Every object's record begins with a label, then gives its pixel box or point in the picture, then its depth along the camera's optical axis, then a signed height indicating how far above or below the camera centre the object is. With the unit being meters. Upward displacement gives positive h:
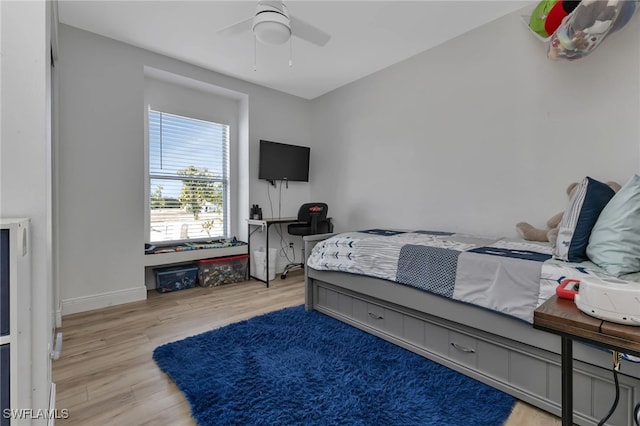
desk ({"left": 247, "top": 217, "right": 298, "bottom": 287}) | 3.57 -0.19
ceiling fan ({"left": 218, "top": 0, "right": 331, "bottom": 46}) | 1.89 +1.26
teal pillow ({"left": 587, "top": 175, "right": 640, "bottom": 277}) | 1.27 -0.11
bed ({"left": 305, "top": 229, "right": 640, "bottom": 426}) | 1.31 -0.60
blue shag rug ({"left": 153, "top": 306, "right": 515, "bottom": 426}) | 1.38 -0.97
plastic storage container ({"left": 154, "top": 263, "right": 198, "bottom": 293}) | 3.29 -0.77
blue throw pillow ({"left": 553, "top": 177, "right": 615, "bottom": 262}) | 1.49 -0.05
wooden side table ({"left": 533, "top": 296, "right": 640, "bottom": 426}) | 0.66 -0.29
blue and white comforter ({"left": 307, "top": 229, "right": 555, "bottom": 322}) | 1.47 -0.34
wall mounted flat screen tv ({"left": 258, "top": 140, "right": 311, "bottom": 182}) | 3.98 +0.71
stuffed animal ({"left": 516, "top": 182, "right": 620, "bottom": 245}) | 2.03 -0.15
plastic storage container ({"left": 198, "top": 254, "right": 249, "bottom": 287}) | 3.52 -0.74
